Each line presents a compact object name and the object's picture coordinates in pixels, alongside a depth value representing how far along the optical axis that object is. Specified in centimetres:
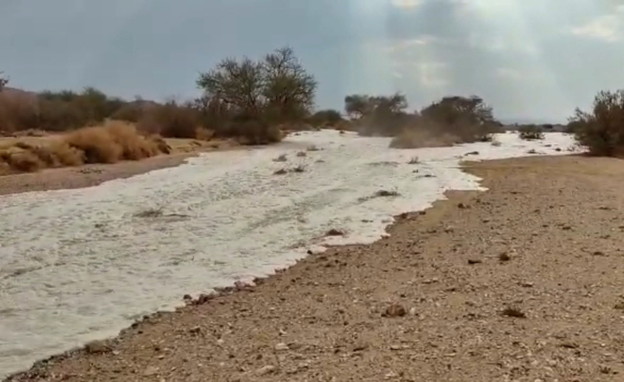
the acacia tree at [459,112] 6113
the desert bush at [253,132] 5325
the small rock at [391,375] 548
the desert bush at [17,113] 4931
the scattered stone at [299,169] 2806
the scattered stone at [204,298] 844
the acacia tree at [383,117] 7269
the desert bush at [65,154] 2840
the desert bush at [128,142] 3325
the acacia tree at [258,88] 6075
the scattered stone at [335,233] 1328
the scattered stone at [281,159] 3493
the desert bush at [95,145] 3088
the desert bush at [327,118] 8819
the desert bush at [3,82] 4382
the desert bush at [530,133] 6711
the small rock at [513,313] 705
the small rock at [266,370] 573
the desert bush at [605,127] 3709
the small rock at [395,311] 732
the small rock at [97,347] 667
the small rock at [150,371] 589
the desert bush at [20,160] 2578
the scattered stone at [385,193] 1962
